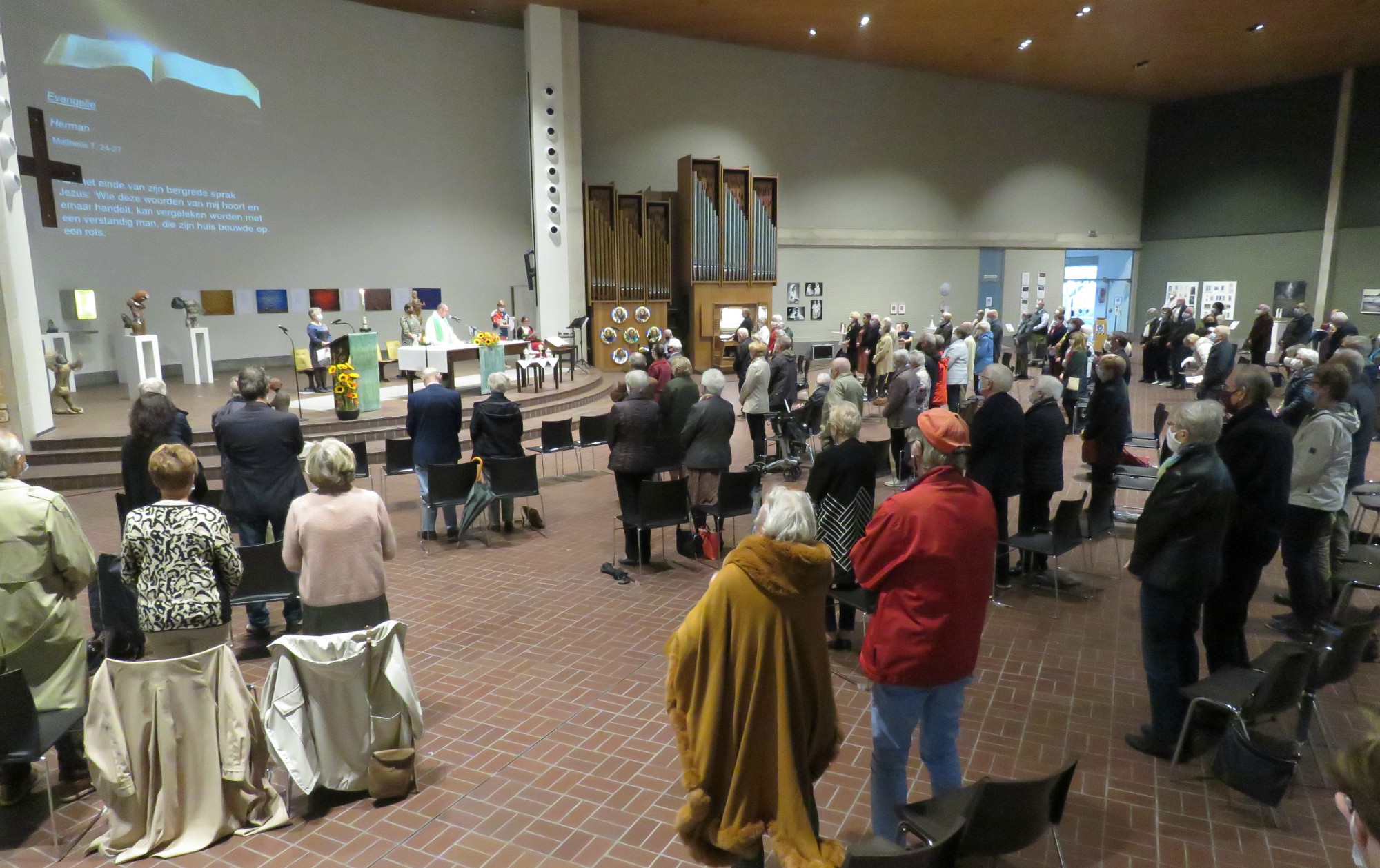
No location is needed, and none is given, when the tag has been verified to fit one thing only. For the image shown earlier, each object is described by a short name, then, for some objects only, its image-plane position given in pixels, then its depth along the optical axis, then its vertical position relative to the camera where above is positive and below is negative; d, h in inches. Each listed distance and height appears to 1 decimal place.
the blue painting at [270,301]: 581.0 +5.2
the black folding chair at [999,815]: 89.6 -57.6
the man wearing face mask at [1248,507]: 150.4 -37.2
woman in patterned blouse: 125.8 -38.5
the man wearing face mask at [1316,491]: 175.6 -40.6
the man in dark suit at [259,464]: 187.6 -35.6
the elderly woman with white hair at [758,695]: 92.0 -44.0
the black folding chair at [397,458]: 289.0 -52.2
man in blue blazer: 258.7 -37.5
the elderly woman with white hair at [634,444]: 233.6 -38.9
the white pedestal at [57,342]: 462.0 -18.7
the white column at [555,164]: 605.3 +106.0
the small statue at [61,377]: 418.9 -34.0
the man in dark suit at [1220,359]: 404.8 -28.7
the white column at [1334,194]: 753.6 +97.8
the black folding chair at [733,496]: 233.6 -53.9
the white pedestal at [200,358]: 521.7 -31.2
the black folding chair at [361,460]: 279.1 -51.7
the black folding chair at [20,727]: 112.0 -57.1
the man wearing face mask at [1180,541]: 128.0 -37.2
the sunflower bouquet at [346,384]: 392.2 -36.2
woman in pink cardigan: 138.7 -39.7
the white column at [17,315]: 338.6 -2.0
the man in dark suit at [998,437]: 208.7 -33.9
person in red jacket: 102.9 -37.5
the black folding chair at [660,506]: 227.1 -55.2
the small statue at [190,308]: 513.3 +0.2
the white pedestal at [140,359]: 450.6 -27.5
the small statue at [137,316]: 456.8 -3.8
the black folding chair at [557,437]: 328.8 -52.0
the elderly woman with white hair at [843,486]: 165.6 -36.5
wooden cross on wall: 431.8 +74.9
